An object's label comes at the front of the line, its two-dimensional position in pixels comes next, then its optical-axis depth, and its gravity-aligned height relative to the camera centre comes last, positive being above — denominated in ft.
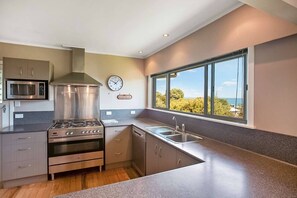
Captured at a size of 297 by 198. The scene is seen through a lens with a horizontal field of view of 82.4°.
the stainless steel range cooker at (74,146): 9.34 -2.80
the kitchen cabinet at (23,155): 8.51 -2.99
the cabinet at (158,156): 6.91 -2.61
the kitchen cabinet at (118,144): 10.59 -2.96
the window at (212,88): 6.65 +0.51
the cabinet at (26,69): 9.26 +1.61
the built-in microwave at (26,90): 9.36 +0.44
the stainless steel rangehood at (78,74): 10.57 +1.61
